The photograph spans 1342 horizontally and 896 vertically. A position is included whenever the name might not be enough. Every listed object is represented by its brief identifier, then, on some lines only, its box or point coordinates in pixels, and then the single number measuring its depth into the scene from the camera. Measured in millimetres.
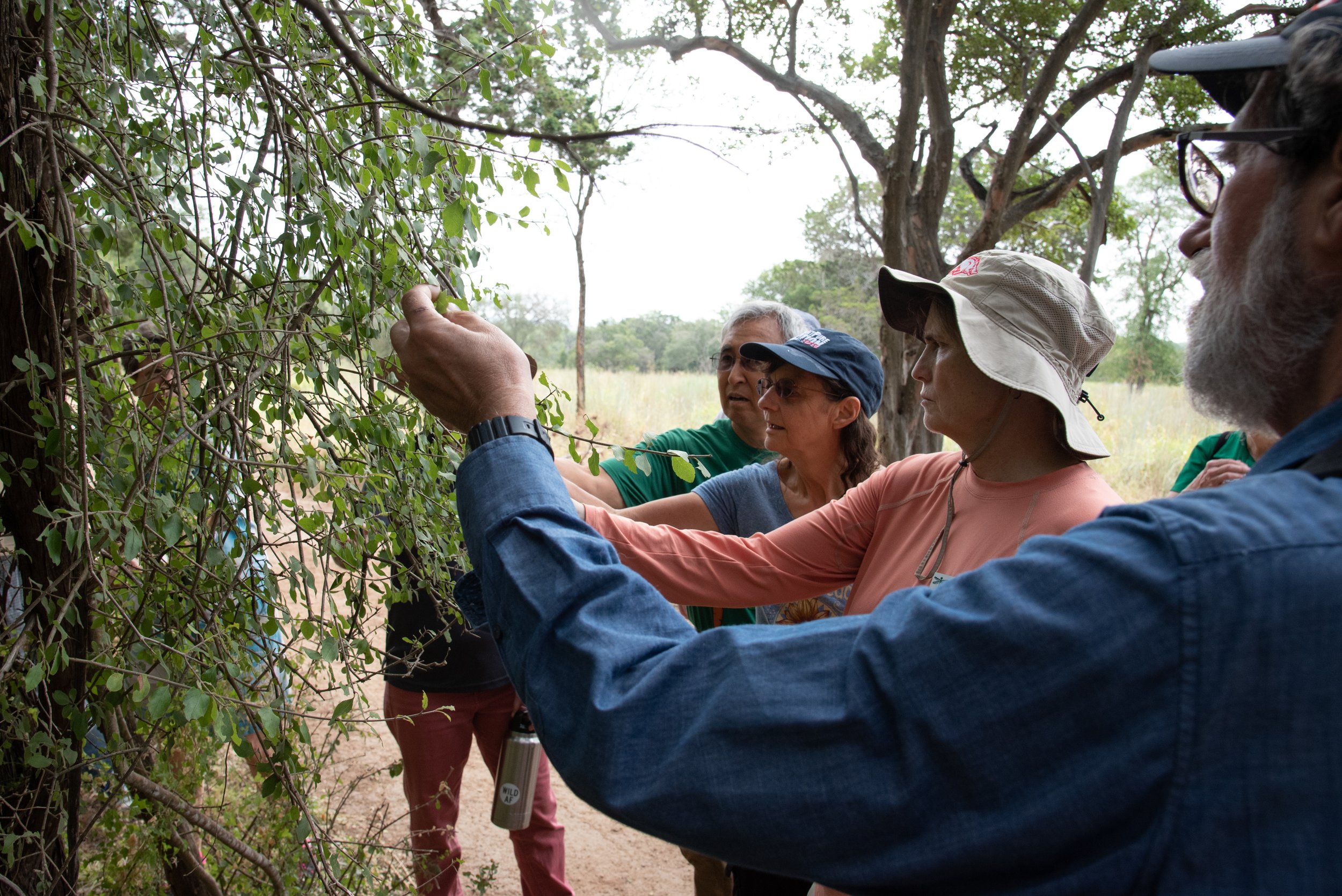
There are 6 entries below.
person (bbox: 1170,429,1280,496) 2795
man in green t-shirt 3070
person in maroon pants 3016
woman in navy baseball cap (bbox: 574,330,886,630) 2674
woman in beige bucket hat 1545
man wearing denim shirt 581
